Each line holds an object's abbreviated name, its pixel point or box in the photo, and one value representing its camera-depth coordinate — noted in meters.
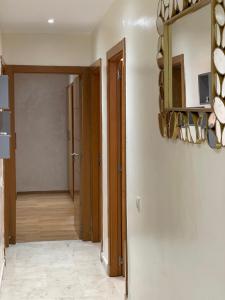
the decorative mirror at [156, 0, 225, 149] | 1.92
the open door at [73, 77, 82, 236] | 5.93
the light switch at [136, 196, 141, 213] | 3.34
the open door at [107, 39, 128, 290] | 4.53
